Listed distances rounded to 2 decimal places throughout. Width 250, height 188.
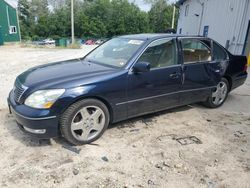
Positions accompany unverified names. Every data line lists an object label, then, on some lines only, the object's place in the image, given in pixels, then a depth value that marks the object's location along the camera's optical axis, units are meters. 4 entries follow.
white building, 10.03
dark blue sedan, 2.94
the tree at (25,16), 51.47
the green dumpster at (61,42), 31.68
